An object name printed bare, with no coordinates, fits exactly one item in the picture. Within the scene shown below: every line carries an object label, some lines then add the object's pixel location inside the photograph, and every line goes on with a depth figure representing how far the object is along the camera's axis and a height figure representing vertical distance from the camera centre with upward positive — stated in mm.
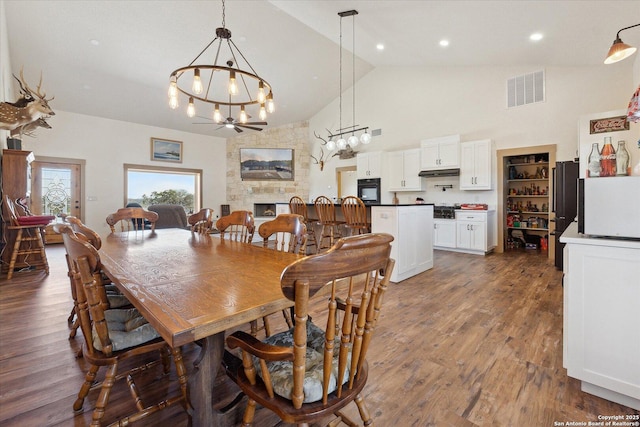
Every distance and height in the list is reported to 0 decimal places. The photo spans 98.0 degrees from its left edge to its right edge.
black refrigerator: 3812 +217
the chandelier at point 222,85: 2537 +2729
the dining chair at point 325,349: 744 -415
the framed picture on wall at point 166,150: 7709 +1762
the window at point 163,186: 7578 +763
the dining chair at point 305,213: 4617 -28
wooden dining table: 840 -310
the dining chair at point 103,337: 1027 -563
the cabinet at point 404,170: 6484 +979
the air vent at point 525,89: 5078 +2271
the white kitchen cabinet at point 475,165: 5457 +922
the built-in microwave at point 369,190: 7121 +549
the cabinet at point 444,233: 5648 -467
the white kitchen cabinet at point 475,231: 5234 -398
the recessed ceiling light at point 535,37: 3717 +2358
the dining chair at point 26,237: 3678 -343
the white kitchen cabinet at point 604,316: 1343 -543
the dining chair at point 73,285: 1275 -449
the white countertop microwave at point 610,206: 1297 +16
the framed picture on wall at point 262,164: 8766 +1501
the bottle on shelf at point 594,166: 1976 +312
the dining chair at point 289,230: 1844 -132
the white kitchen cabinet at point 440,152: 5816 +1258
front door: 6297 +622
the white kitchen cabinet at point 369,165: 7081 +1215
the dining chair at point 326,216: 4195 -75
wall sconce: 2410 +1397
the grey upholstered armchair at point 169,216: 5523 -79
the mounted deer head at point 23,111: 3281 +1258
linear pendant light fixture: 4313 +2377
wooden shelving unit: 5711 +181
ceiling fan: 4652 +1510
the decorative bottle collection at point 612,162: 1856 +325
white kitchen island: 3512 -280
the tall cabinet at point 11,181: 3826 +439
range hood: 5836 +823
